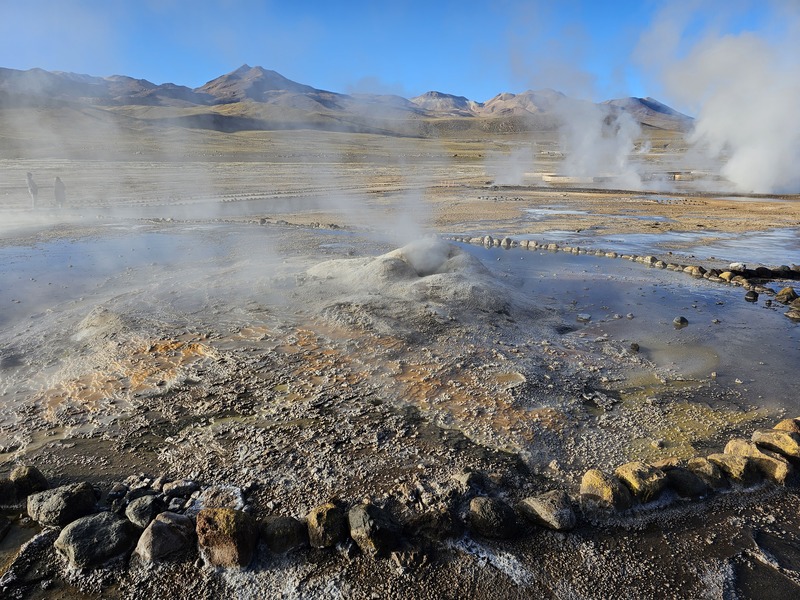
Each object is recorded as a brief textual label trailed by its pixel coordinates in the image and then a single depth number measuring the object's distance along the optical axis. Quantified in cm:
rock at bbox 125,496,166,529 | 268
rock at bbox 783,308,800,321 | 641
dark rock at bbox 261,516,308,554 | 257
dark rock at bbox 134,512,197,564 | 250
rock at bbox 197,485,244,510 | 282
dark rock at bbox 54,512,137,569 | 248
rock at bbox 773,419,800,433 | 362
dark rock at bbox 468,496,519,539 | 271
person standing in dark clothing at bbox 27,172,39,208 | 1401
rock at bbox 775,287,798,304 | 705
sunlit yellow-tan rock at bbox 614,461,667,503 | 297
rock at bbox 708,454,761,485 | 320
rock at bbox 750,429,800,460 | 335
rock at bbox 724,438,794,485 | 321
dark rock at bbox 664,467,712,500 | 306
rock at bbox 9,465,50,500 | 286
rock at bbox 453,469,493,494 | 302
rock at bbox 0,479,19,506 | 281
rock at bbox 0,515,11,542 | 264
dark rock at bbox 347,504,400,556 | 257
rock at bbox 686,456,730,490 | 315
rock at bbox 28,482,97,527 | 270
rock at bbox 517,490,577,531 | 276
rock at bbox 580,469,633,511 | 289
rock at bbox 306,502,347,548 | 258
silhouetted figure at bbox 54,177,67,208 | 1402
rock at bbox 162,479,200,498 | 289
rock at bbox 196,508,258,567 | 248
